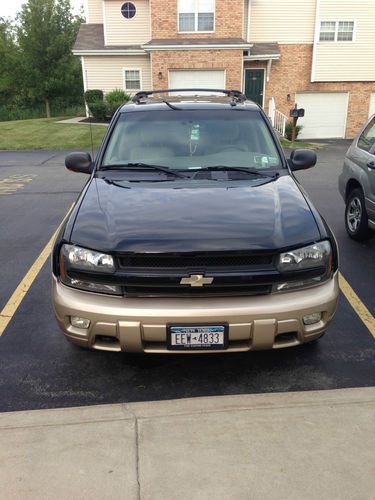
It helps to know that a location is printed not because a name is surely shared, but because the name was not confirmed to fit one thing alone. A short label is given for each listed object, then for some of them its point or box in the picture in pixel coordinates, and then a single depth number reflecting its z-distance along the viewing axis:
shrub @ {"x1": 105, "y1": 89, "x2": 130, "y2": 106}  22.30
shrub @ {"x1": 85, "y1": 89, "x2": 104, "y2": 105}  22.75
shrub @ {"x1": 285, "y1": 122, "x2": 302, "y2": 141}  21.08
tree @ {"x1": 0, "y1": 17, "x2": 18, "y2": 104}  37.16
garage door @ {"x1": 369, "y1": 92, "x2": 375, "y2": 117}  23.03
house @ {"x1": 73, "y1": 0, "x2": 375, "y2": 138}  21.00
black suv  2.94
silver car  5.84
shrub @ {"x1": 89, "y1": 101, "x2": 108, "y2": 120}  22.25
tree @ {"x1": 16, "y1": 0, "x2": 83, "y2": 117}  33.41
